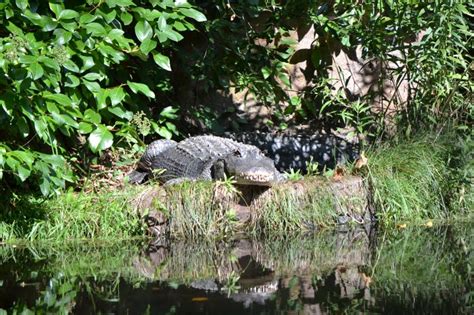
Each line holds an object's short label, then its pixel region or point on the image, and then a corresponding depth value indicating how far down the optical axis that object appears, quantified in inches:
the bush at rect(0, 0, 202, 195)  469.4
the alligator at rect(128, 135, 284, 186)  569.3
